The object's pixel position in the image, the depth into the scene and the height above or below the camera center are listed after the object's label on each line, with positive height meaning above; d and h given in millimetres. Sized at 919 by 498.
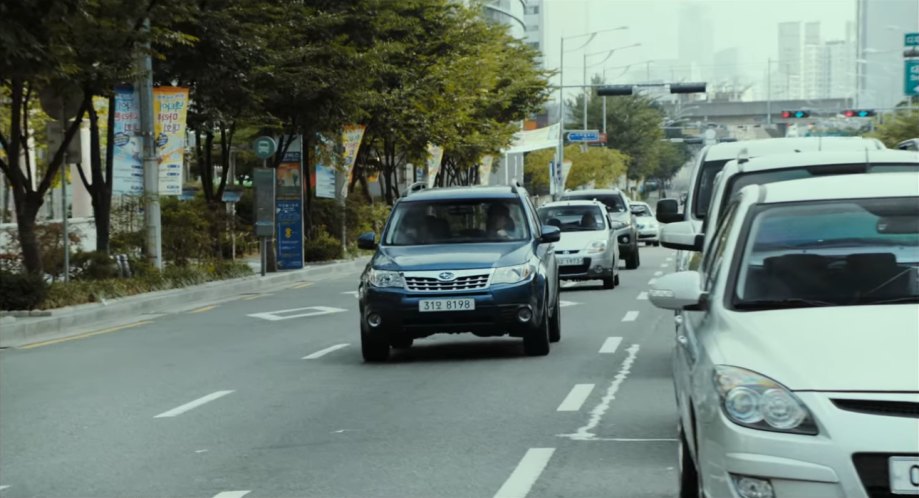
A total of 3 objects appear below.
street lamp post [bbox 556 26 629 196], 85438 +2909
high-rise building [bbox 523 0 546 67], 194250 +17404
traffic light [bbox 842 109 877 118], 98725 +3272
